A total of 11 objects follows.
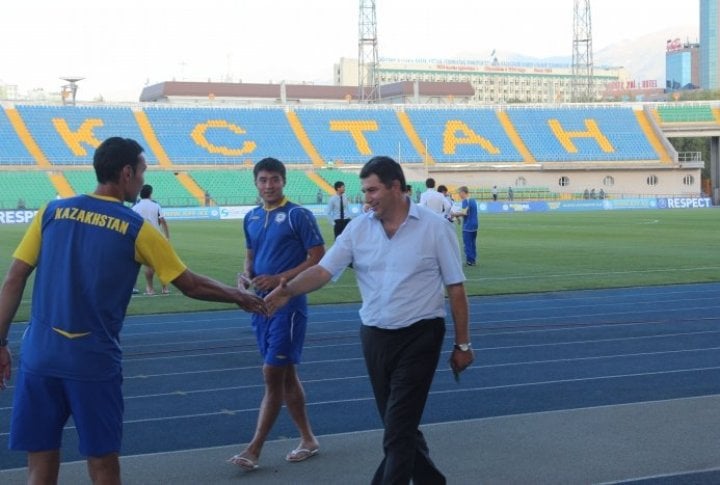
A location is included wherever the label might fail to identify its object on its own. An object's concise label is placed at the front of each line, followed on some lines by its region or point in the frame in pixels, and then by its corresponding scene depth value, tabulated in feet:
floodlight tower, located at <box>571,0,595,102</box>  264.93
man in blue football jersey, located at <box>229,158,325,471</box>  22.21
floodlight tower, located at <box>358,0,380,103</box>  266.77
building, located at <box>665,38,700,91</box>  576.07
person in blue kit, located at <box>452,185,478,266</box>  74.23
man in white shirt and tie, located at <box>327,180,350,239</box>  67.21
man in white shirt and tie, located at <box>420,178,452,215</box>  65.92
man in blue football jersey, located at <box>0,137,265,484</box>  15.40
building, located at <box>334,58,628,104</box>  628.28
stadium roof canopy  440.86
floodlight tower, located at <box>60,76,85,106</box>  226.21
